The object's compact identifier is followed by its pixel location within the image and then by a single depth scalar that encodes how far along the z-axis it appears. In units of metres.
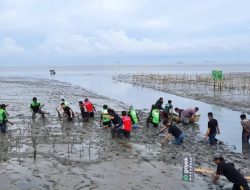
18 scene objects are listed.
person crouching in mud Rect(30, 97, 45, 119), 26.21
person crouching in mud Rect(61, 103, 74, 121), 25.48
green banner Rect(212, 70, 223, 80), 58.26
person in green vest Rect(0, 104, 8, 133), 20.56
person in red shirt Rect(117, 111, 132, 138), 19.67
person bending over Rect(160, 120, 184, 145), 18.19
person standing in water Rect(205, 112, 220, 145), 18.80
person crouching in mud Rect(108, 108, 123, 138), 20.22
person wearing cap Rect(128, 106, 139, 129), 22.72
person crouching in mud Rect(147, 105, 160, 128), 23.73
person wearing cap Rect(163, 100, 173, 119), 25.85
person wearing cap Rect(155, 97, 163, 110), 26.20
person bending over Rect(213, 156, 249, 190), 11.04
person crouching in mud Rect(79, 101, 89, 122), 25.75
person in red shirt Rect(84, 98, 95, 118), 25.98
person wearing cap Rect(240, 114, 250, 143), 18.88
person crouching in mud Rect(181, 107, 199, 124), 26.10
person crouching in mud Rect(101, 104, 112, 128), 22.90
